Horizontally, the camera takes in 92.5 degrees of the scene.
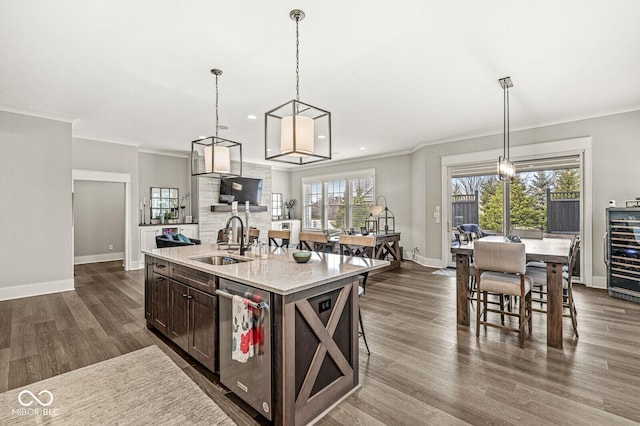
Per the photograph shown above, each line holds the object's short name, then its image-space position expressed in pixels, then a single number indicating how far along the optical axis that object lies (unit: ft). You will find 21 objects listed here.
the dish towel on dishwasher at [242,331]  6.08
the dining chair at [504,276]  9.52
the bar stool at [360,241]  9.48
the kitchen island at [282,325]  5.86
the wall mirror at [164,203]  24.80
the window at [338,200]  28.48
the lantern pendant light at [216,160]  10.77
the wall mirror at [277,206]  34.19
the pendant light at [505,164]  11.76
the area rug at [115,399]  6.39
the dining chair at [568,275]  10.13
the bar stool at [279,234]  16.61
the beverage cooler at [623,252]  13.66
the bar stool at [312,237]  13.66
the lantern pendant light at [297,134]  7.40
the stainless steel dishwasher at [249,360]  5.99
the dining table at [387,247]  20.27
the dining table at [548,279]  9.40
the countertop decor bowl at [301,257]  8.24
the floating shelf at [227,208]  25.80
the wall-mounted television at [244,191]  26.45
